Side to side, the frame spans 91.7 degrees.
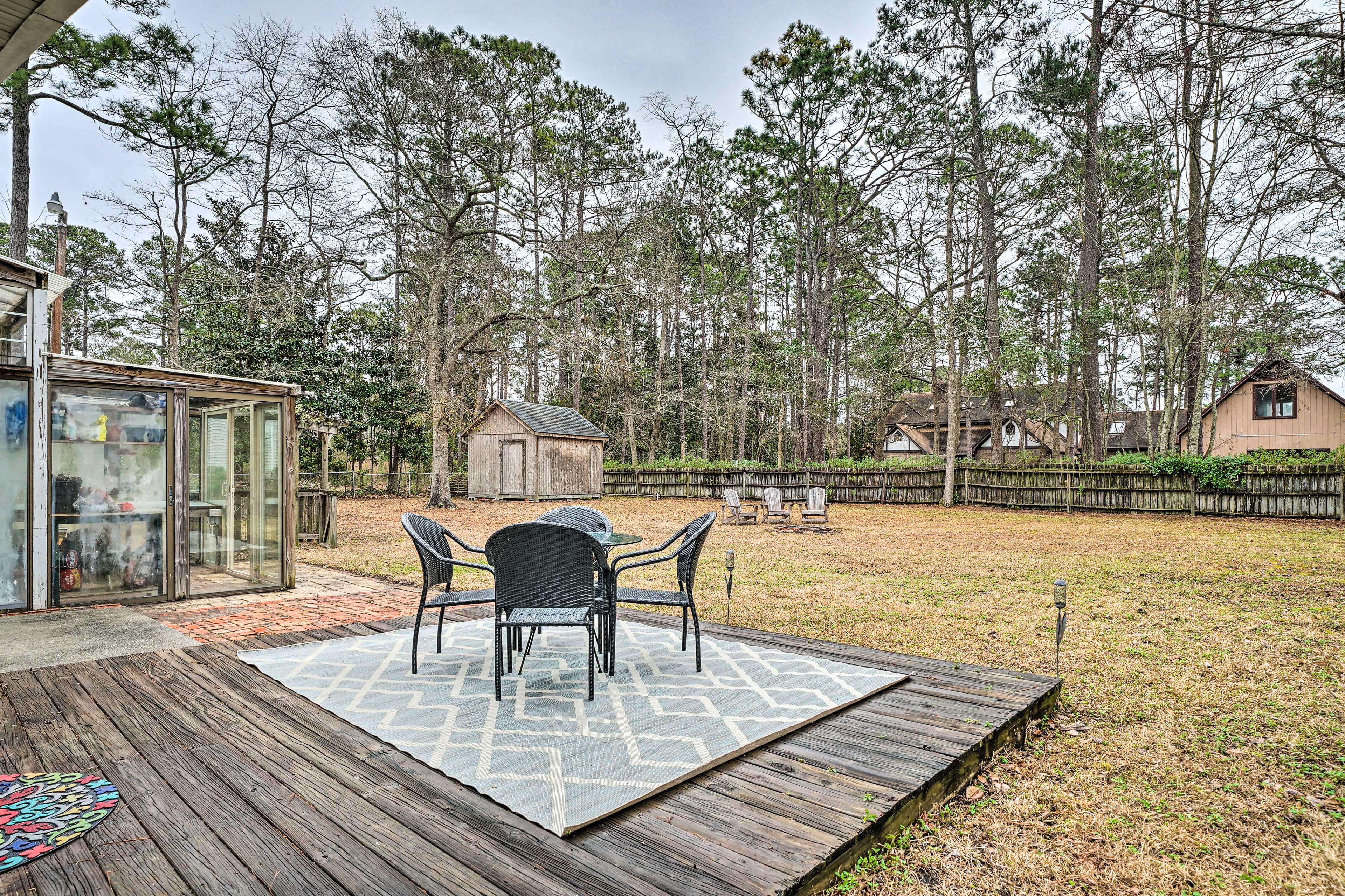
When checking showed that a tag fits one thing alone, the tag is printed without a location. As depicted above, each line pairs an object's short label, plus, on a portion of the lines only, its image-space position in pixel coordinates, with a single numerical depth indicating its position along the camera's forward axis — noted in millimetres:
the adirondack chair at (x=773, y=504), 13805
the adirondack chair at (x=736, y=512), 13242
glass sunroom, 5270
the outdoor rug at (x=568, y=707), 2371
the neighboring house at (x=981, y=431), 31500
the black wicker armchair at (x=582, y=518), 4750
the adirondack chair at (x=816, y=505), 12984
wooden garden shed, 20562
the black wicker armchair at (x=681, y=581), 3621
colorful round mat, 1940
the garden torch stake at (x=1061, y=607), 3660
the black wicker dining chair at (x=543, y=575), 3145
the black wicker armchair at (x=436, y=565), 3664
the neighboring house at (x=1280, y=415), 22922
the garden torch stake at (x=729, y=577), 4668
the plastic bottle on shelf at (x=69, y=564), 5480
